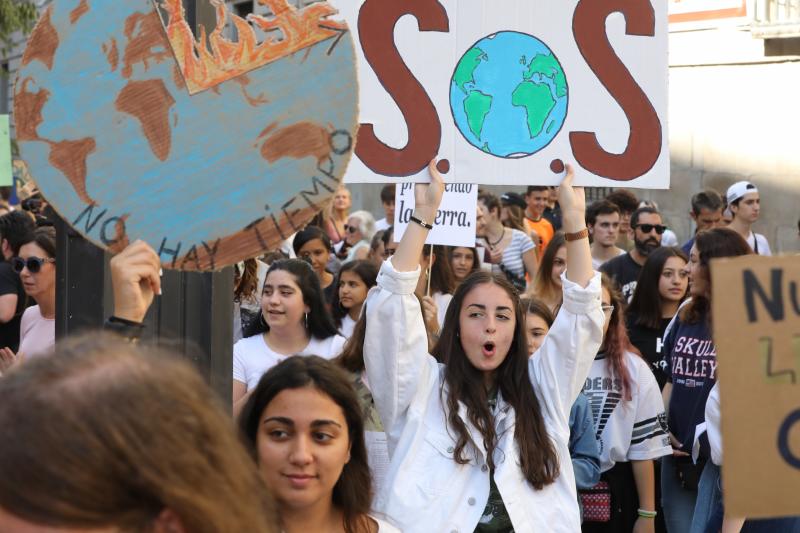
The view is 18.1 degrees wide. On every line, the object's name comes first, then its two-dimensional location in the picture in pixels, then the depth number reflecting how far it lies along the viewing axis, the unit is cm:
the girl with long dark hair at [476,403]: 711
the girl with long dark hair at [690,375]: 1091
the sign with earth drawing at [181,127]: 570
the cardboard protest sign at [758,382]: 441
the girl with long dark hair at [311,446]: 597
